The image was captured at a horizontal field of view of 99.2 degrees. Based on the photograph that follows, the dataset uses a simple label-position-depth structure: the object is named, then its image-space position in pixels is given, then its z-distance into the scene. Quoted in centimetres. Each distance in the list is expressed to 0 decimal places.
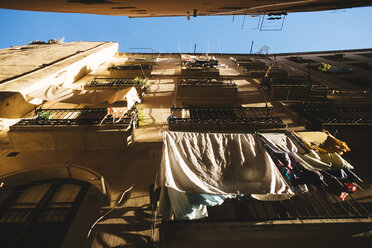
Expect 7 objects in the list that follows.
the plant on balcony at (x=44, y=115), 968
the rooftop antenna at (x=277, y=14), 2162
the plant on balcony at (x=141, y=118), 1087
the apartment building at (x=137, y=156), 559
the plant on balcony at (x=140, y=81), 1504
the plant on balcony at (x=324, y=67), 2142
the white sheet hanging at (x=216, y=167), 536
